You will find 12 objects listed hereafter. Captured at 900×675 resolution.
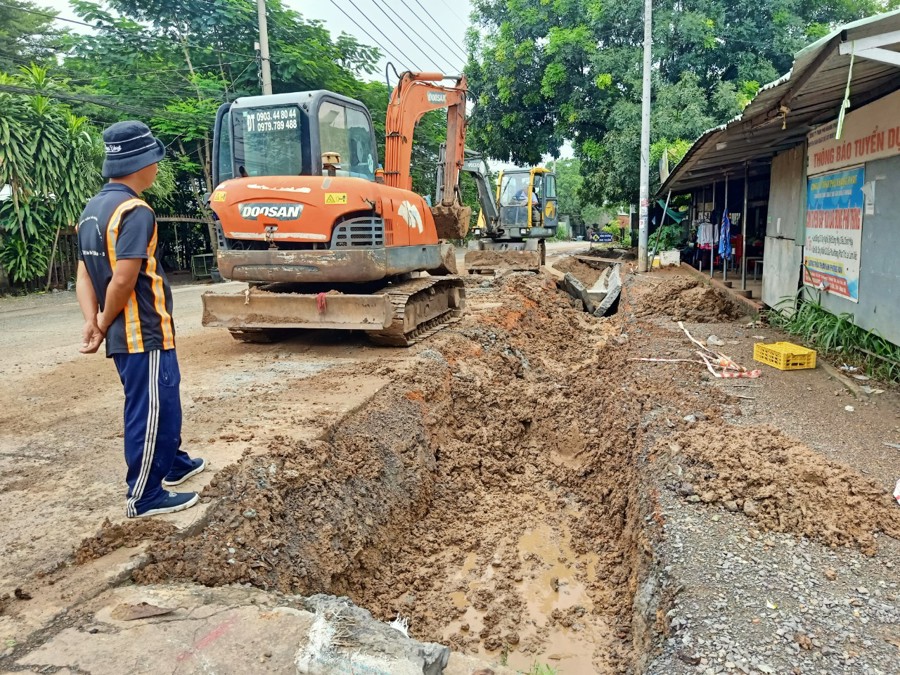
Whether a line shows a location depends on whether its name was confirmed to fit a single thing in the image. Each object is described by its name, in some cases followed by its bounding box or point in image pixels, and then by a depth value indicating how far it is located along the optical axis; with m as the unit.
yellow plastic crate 6.22
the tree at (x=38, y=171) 13.14
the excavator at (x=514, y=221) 16.12
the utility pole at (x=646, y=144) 15.23
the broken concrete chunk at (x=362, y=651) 2.13
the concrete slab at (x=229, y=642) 2.19
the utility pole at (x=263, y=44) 14.51
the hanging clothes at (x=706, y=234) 14.12
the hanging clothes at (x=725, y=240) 12.39
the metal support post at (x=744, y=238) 10.65
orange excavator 6.63
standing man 3.07
